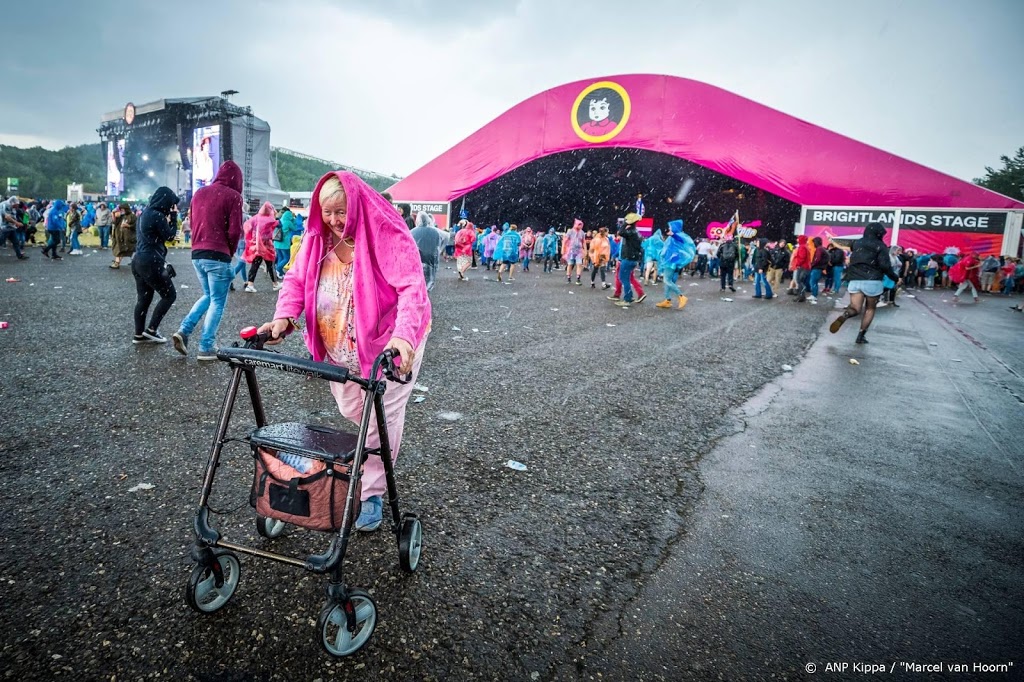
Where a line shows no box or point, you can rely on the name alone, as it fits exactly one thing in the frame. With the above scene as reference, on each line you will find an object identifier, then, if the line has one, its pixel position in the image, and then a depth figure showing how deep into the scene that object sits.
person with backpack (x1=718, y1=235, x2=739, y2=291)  17.25
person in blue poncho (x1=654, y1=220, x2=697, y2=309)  11.81
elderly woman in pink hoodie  2.23
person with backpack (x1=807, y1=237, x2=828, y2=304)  14.93
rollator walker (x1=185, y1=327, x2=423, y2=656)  1.76
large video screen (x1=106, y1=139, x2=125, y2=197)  50.19
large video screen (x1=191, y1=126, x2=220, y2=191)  40.78
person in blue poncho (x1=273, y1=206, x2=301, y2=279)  12.77
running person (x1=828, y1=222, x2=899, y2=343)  8.04
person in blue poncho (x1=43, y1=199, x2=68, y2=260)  14.86
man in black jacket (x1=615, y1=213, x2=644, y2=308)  11.85
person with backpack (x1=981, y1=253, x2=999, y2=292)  20.31
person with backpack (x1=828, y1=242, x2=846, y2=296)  15.97
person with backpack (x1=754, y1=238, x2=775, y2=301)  14.91
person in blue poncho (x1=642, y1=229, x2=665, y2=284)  13.08
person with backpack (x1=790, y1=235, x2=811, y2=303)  14.87
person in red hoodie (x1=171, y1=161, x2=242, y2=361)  5.42
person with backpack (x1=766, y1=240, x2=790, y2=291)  15.37
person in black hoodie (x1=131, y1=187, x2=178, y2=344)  5.64
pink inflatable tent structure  20.09
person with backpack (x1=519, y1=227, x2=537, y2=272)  25.34
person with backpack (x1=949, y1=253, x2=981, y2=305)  18.05
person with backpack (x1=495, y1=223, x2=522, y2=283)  18.12
